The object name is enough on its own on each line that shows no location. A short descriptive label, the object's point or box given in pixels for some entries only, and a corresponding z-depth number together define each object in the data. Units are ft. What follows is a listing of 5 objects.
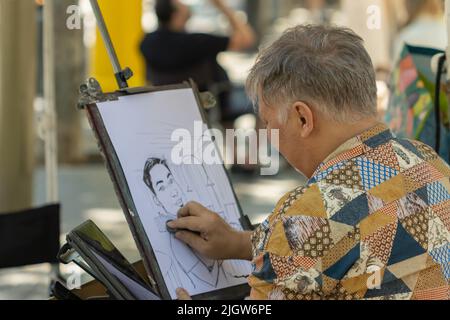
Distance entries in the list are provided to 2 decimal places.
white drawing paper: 14.50
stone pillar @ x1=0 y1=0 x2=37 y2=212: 25.18
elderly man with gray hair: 11.29
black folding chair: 20.66
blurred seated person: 39.09
